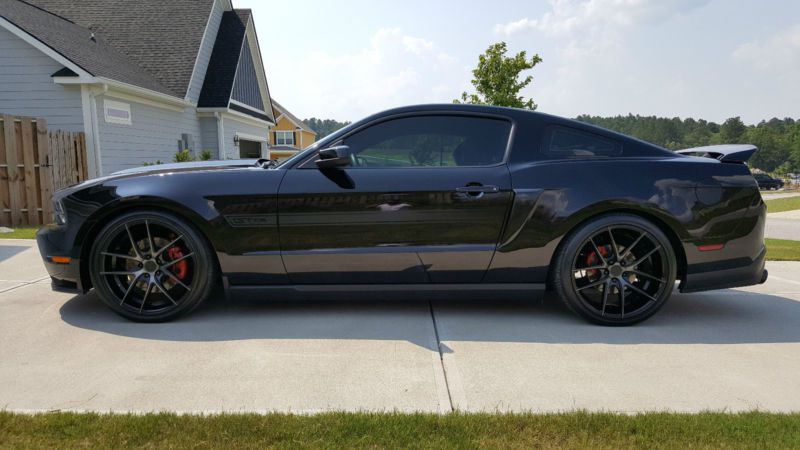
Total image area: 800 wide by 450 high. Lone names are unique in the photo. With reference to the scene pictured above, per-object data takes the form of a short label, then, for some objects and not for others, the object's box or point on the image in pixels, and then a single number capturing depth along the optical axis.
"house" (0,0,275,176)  12.17
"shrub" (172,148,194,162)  13.84
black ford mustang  3.52
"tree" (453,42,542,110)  23.41
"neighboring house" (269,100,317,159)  52.94
